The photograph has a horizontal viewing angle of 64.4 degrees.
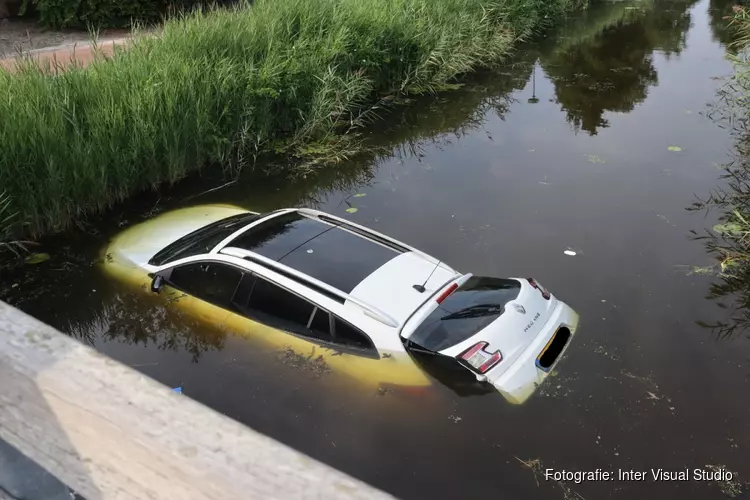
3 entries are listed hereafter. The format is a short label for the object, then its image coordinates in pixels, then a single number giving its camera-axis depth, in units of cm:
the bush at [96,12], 1498
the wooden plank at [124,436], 179
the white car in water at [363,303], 472
